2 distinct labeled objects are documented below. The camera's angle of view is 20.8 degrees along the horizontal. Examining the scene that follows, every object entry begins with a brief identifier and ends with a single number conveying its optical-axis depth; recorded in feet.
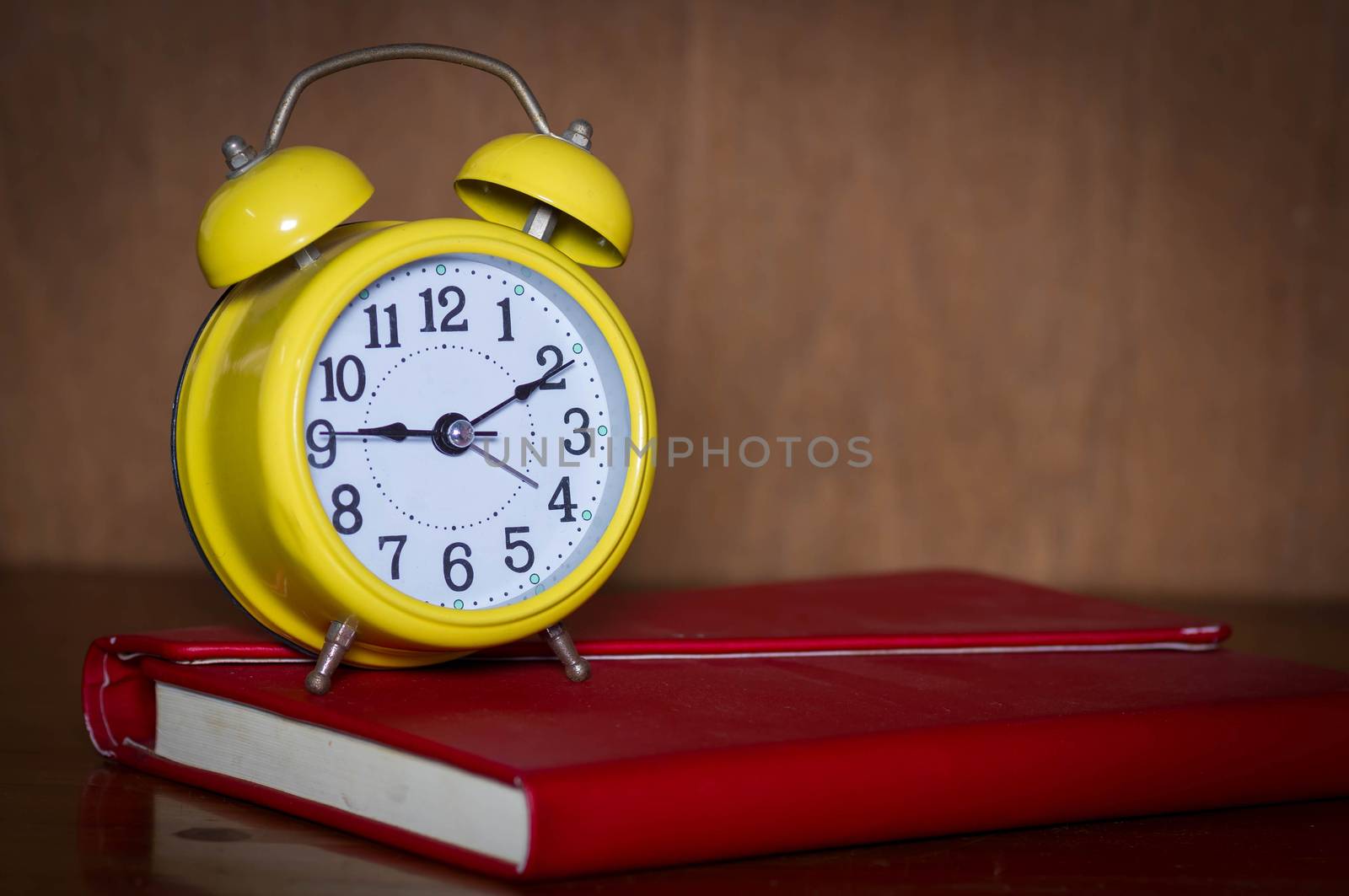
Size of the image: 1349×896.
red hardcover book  2.30
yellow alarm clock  2.45
